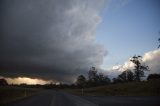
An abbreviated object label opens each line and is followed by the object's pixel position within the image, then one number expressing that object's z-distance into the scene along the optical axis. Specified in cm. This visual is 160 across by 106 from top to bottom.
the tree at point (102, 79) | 8310
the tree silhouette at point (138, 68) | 6010
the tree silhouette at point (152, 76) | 6055
